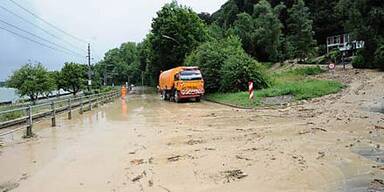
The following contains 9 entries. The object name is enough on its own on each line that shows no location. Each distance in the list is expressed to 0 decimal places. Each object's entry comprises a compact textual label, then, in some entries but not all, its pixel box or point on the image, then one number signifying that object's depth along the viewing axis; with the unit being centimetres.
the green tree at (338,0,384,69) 4344
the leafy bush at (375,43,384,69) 4509
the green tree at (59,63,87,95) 8800
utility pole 6664
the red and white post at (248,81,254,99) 2861
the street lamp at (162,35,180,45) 5728
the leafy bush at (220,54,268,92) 3531
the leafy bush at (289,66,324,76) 5325
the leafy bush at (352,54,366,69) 5191
